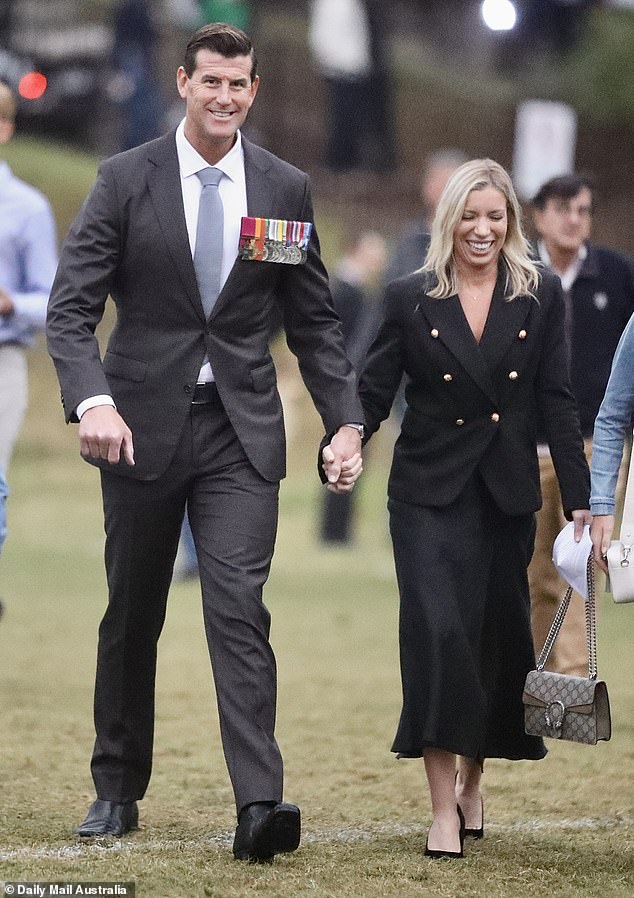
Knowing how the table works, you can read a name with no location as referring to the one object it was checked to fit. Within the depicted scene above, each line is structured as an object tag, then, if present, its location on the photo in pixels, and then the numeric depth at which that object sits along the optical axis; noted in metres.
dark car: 47.84
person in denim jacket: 10.73
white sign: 27.83
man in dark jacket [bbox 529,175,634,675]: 14.80
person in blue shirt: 15.09
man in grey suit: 10.60
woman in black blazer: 10.91
